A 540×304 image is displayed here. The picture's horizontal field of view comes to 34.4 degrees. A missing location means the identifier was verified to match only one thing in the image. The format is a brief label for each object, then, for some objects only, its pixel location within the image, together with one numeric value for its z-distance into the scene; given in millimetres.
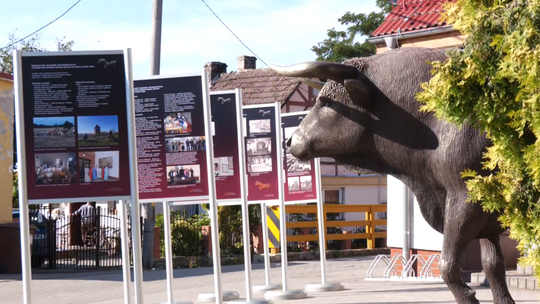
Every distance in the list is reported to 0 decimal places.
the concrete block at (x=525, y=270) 11952
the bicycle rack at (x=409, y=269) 13430
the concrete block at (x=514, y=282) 11555
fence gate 18688
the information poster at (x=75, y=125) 7727
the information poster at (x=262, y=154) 12328
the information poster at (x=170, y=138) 9953
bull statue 6504
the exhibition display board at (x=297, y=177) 13031
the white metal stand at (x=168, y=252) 10938
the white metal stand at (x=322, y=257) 12859
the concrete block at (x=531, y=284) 11148
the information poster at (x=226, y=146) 11094
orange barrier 22516
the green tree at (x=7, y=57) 44500
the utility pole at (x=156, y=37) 15719
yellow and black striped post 15352
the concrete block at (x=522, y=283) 11406
